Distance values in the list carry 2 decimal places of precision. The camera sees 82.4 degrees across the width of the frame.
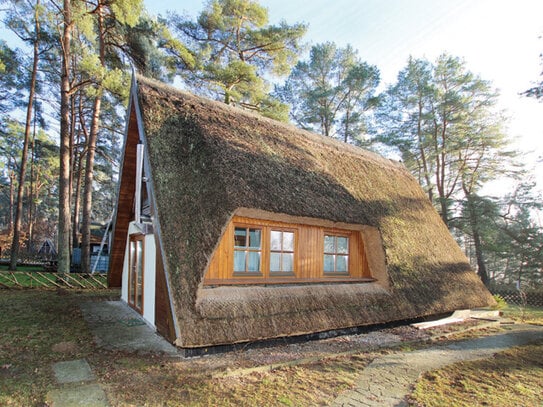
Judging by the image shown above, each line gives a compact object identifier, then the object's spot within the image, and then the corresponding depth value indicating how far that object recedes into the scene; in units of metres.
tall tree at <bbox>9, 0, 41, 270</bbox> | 13.66
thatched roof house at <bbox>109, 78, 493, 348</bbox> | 4.12
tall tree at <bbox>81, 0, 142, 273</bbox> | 10.27
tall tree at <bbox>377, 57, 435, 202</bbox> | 19.09
